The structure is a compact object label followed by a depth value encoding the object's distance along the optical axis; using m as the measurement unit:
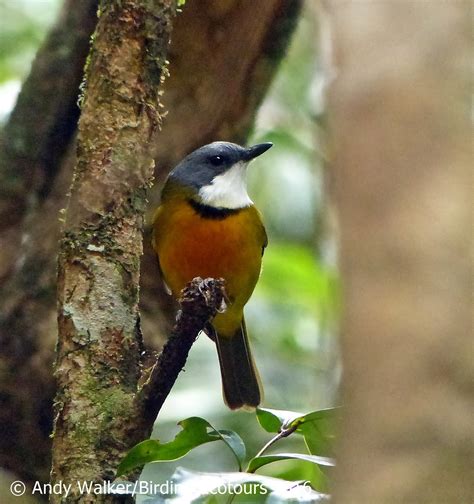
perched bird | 8.67
